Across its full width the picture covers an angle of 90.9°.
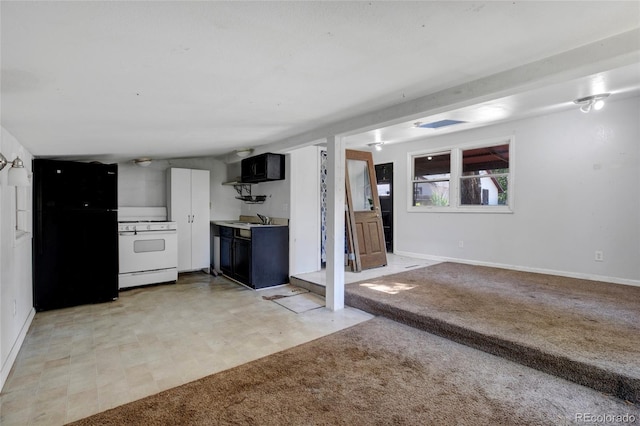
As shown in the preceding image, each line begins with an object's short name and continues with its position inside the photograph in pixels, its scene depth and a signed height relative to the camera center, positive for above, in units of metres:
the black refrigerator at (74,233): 3.65 -0.28
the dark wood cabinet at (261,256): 4.64 -0.71
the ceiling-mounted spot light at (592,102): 3.62 +1.29
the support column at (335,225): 3.70 -0.18
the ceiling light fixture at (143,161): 5.14 +0.81
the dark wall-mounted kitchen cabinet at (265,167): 4.74 +0.66
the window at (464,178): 5.21 +0.56
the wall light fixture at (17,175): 2.21 +0.25
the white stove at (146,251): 4.64 -0.63
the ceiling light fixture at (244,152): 5.07 +0.94
